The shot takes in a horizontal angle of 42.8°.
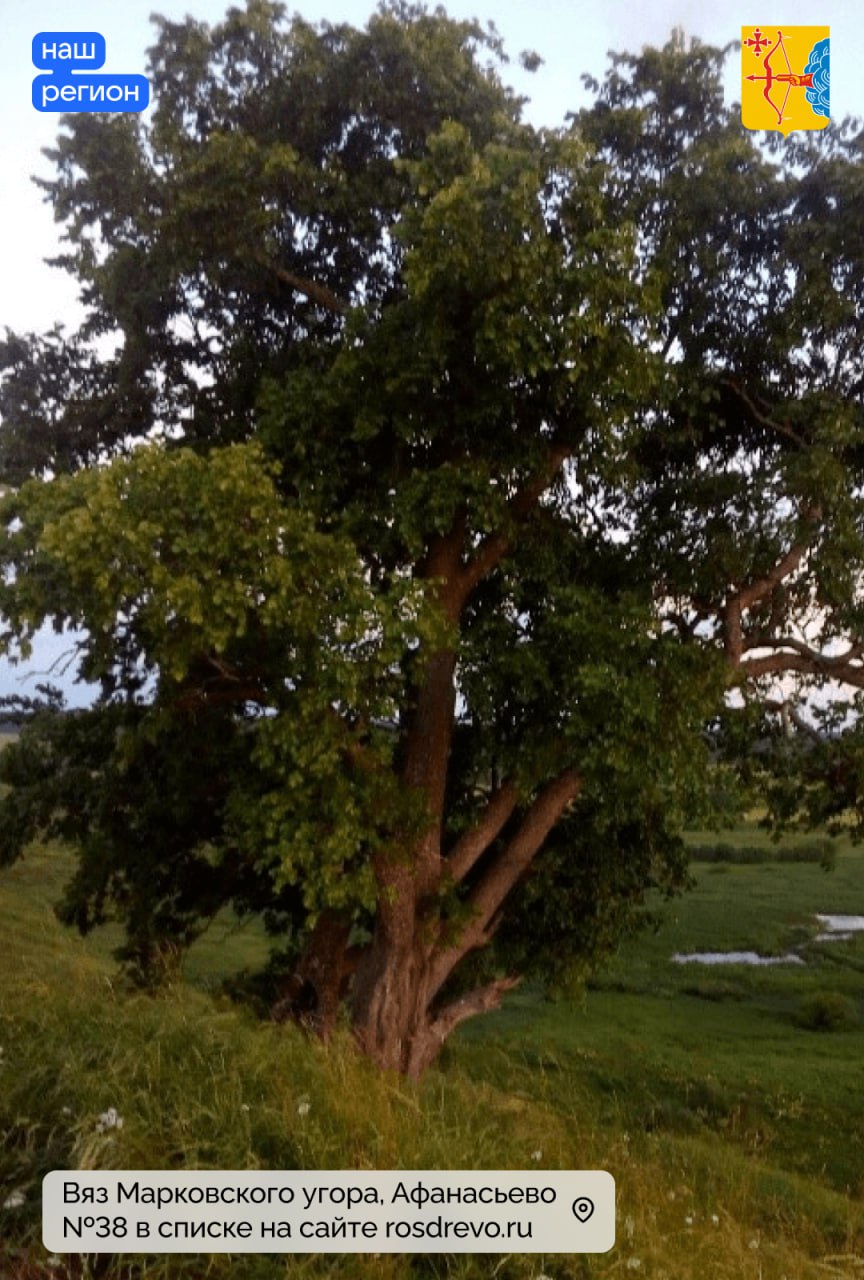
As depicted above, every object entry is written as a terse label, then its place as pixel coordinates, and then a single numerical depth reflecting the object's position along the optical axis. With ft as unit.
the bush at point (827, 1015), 105.60
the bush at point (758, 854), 217.36
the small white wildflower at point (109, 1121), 15.81
